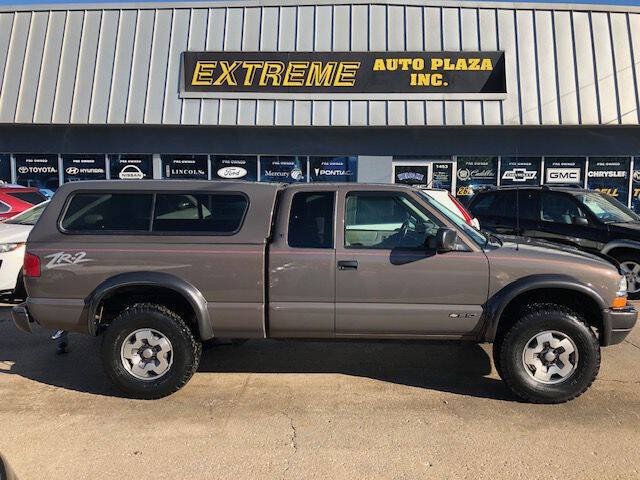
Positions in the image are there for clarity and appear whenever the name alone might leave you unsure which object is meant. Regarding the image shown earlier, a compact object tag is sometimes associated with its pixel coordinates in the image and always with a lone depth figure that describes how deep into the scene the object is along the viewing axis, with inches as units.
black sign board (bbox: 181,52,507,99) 513.0
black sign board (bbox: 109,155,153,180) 573.9
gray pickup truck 155.3
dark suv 290.5
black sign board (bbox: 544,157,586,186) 555.5
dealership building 510.0
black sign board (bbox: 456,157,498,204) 558.9
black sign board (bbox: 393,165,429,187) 560.7
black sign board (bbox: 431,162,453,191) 559.8
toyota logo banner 584.4
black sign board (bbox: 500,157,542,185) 557.0
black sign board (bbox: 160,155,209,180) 570.6
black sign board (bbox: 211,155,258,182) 569.0
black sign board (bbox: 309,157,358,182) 560.1
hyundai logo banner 579.5
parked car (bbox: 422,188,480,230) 285.5
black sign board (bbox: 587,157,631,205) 552.4
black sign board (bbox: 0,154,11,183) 588.5
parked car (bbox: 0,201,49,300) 257.9
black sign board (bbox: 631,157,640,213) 551.8
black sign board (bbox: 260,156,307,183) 563.8
